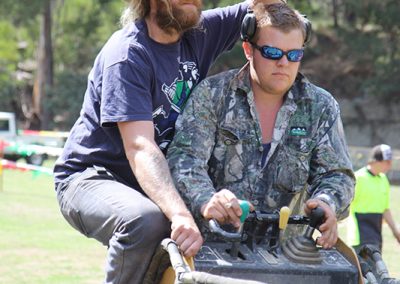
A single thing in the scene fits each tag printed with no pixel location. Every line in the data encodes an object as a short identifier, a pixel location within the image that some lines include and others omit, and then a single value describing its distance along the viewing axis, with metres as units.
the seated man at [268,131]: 8.09
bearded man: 7.46
